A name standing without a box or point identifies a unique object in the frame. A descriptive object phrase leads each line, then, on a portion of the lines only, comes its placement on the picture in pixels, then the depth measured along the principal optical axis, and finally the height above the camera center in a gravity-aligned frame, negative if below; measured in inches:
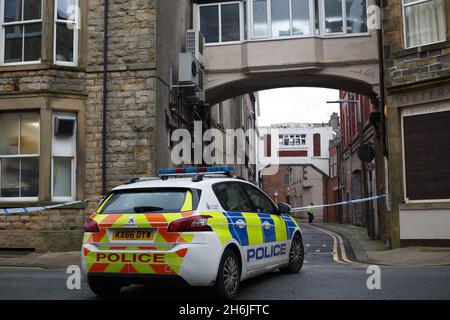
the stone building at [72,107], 559.2 +96.2
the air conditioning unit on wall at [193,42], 684.1 +195.7
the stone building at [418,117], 522.0 +74.9
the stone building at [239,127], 1087.6 +165.0
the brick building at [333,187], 1609.4 +21.2
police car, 249.6 -19.5
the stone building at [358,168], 760.3 +49.2
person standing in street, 1576.0 -63.2
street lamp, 824.9 +2.0
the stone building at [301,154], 2027.6 +156.0
